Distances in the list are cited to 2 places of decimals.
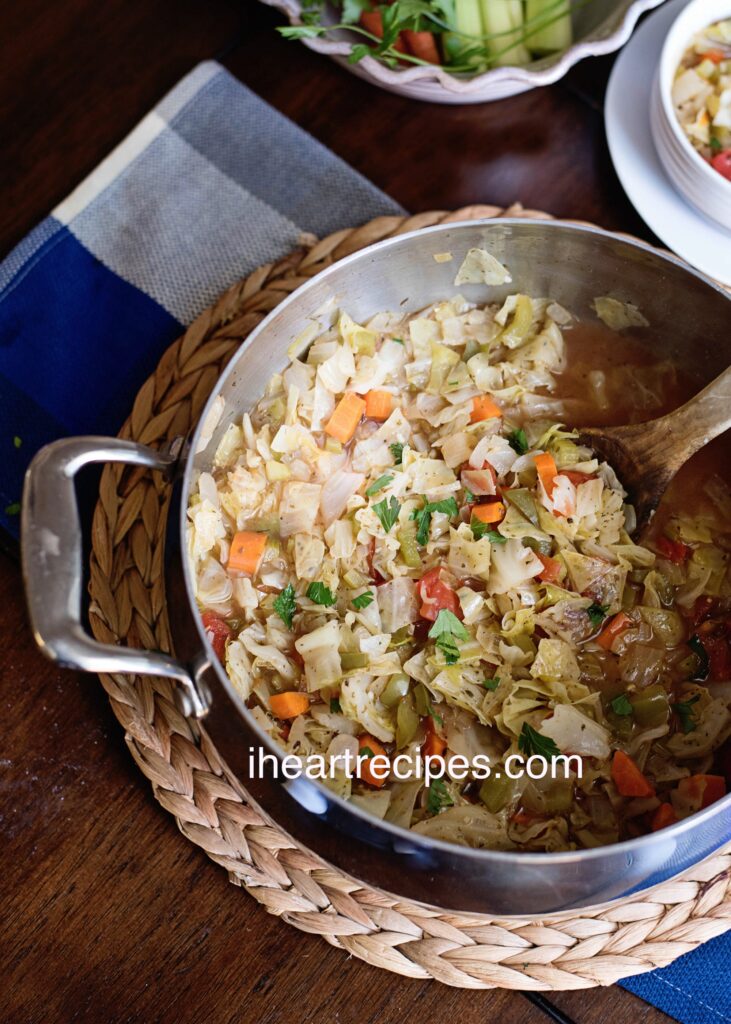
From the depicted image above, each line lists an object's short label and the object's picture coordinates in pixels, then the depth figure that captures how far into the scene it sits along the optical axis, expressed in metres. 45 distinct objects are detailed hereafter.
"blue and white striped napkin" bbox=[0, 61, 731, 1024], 1.03
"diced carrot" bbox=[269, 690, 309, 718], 0.92
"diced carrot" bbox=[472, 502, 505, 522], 0.97
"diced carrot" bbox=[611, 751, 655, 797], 0.92
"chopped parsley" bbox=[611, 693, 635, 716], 0.94
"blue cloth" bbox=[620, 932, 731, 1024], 0.92
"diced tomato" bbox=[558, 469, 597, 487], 0.98
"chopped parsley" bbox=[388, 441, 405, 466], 0.98
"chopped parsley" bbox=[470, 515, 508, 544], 0.96
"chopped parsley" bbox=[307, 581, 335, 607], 0.94
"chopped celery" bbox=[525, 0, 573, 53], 1.07
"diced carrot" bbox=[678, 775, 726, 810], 0.91
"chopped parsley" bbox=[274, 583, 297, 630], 0.94
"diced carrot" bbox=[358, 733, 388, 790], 0.91
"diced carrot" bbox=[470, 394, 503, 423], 0.99
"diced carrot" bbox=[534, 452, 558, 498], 0.97
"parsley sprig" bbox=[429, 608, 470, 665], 0.93
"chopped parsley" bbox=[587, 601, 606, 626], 0.96
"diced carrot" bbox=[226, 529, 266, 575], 0.95
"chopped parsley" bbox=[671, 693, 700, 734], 0.94
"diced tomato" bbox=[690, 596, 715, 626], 0.97
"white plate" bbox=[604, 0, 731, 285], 1.04
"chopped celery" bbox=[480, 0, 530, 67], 1.07
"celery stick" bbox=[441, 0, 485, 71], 1.06
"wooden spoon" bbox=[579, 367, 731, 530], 0.94
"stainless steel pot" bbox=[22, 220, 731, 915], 0.83
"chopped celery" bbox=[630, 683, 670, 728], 0.94
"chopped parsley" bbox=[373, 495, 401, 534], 0.96
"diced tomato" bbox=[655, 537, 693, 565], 0.98
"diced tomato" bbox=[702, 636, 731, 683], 0.96
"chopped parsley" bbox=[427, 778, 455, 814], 0.90
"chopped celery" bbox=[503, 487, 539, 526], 0.97
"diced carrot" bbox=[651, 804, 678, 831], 0.91
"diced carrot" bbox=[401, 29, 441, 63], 1.07
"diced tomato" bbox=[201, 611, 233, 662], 0.93
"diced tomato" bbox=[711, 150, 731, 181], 1.05
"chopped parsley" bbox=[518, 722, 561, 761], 0.92
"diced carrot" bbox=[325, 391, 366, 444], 0.99
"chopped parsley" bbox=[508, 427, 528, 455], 0.99
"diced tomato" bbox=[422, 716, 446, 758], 0.93
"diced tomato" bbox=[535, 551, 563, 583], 0.96
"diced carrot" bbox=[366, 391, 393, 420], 1.00
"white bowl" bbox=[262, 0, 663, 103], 1.03
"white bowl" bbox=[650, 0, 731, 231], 1.01
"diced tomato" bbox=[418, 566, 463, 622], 0.95
